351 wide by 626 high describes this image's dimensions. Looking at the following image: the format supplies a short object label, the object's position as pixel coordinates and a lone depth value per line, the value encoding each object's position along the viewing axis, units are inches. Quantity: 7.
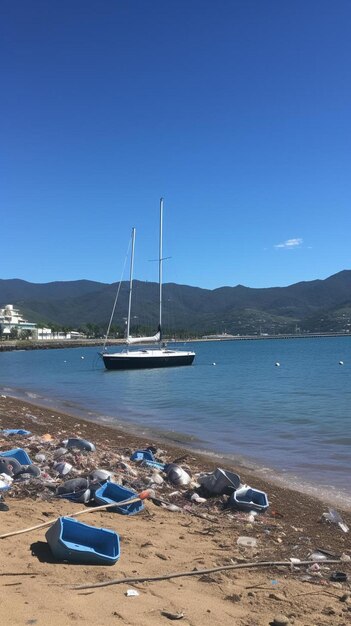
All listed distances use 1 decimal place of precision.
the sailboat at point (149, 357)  2144.4
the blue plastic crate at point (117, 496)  304.3
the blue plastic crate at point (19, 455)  397.9
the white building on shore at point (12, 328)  7165.4
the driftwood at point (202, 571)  202.4
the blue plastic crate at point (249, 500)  340.8
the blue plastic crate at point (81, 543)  219.1
